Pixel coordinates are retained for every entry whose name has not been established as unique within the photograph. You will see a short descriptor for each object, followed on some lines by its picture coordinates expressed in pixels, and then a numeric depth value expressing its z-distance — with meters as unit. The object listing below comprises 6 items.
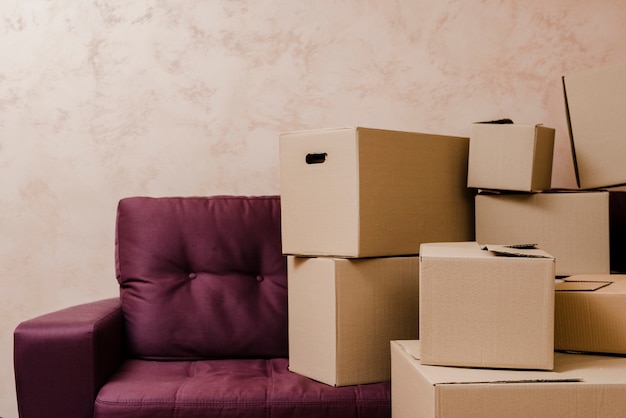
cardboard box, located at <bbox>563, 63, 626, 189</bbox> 1.50
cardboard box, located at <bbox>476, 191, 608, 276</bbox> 1.49
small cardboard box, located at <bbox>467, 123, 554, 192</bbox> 1.49
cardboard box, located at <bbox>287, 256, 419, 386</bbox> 1.42
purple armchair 1.47
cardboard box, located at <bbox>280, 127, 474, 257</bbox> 1.41
